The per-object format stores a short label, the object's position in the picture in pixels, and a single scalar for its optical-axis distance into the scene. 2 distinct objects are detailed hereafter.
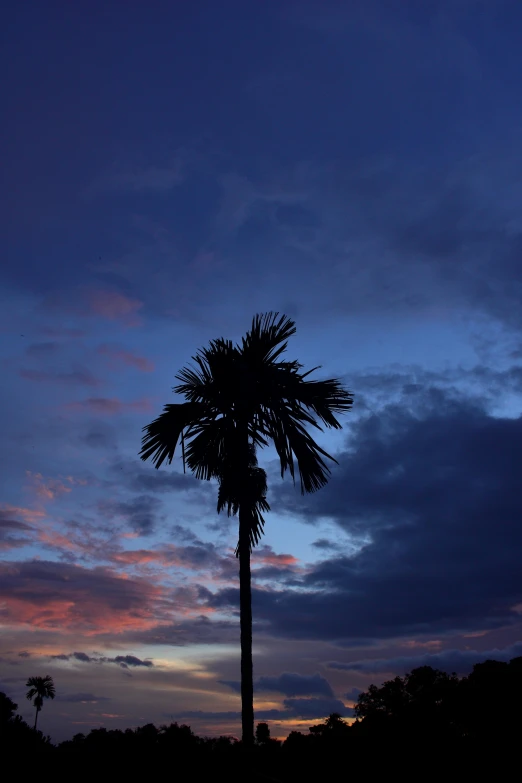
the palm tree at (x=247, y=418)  16.73
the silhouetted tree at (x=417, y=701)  14.55
